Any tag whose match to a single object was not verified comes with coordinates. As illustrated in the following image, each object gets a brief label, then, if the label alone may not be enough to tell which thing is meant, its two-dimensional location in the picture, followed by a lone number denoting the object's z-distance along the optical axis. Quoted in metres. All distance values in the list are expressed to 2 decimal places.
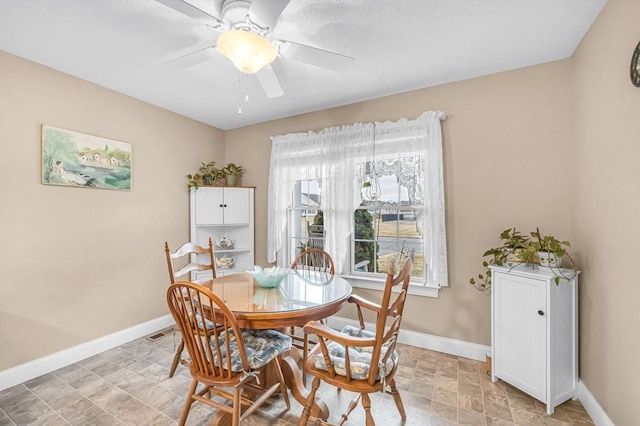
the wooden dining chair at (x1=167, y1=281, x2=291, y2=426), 1.48
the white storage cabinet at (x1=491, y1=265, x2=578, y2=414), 1.96
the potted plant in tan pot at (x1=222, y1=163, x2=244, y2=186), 4.00
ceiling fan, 1.45
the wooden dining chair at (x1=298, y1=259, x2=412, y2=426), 1.42
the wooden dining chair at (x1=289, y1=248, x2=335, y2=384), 2.91
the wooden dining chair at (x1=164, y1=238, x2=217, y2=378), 2.40
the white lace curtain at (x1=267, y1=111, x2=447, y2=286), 2.80
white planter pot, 2.08
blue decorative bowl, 2.11
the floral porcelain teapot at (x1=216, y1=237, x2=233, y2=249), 3.95
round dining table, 1.60
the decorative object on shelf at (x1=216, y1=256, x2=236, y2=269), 3.83
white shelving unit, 3.79
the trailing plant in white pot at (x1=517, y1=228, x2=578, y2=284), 2.04
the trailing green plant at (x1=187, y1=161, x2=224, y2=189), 3.88
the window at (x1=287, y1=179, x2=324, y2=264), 3.61
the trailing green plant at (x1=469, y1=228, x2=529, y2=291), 2.26
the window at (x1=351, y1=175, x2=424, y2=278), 3.05
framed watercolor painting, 2.54
